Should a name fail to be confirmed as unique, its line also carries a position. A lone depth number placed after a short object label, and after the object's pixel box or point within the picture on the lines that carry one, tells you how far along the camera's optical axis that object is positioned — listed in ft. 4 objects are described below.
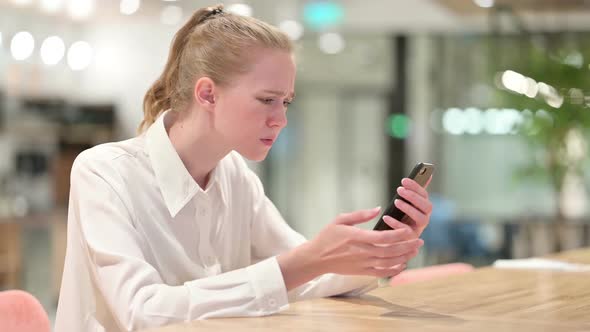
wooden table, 6.91
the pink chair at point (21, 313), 7.69
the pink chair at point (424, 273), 10.31
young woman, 7.28
